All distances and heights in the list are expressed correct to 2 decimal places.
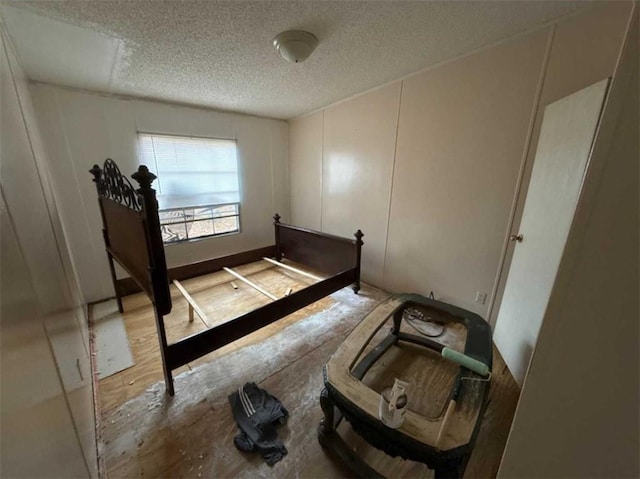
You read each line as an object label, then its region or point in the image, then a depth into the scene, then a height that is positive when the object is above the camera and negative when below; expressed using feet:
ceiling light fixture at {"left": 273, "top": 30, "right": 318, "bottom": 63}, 5.25 +2.92
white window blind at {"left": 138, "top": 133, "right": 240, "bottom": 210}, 9.89 +0.35
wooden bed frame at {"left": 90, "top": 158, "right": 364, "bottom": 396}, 4.58 -2.36
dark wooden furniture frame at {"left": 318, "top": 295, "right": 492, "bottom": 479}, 3.18 -3.26
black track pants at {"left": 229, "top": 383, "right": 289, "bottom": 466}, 4.28 -4.55
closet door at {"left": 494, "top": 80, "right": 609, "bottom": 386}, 4.40 -0.60
